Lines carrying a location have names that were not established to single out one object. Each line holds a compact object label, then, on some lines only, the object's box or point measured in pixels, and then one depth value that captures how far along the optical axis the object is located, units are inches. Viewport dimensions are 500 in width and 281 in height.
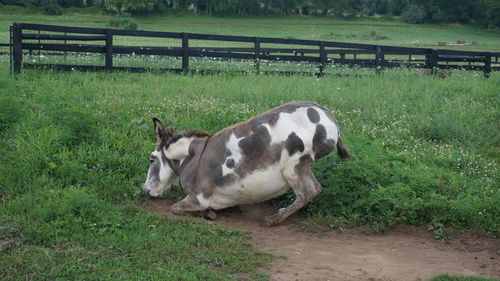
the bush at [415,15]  2920.8
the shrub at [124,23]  1878.7
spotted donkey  289.4
